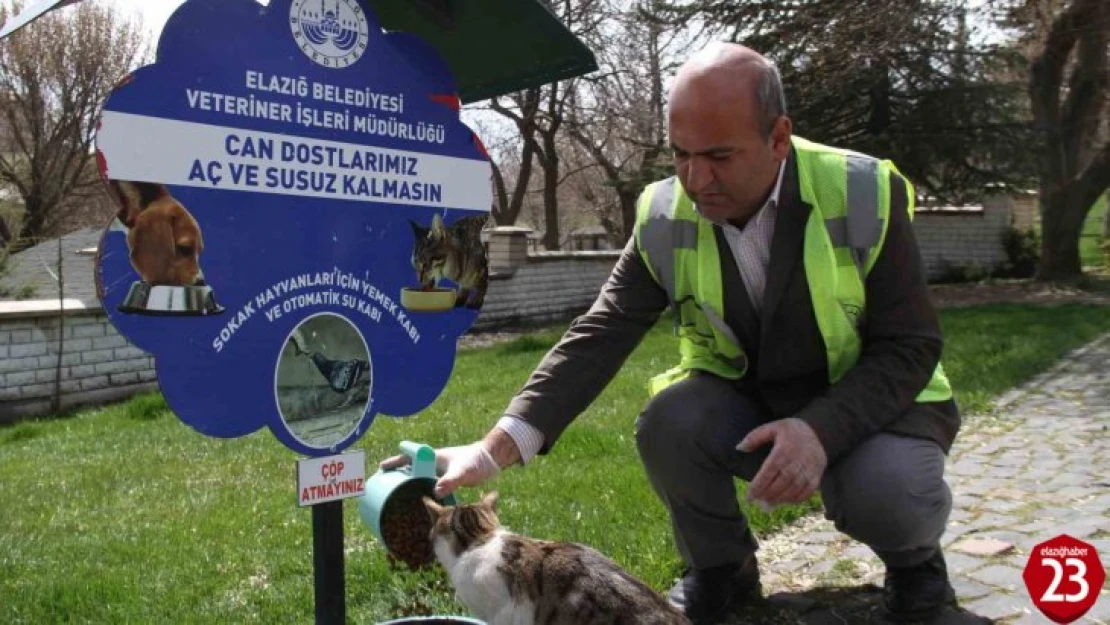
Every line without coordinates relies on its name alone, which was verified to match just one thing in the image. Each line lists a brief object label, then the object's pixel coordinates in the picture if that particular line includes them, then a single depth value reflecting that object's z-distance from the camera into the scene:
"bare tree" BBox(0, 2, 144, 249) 20.61
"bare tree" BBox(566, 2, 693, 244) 16.72
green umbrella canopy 2.59
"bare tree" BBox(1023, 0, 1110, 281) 15.94
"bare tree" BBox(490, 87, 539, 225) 21.42
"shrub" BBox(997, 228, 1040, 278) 19.64
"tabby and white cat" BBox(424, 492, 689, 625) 2.22
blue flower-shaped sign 2.02
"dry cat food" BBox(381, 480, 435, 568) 2.59
